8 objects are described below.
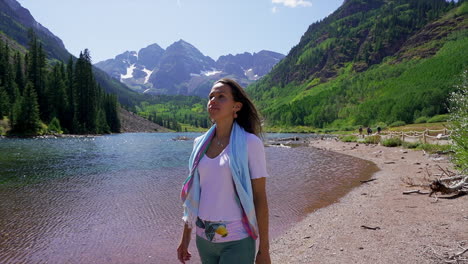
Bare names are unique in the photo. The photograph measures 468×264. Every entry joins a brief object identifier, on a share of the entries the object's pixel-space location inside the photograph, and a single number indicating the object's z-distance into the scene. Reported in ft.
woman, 8.82
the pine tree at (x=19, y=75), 301.47
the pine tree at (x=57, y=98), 286.66
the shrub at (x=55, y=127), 251.11
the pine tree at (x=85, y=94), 310.24
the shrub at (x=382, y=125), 323.37
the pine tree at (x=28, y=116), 217.36
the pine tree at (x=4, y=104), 234.56
